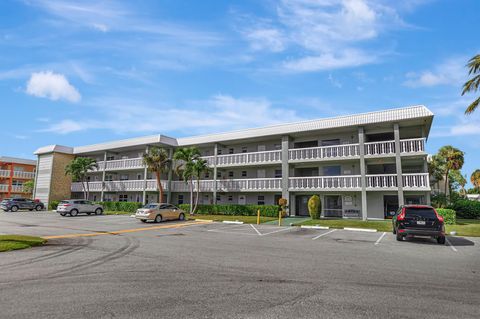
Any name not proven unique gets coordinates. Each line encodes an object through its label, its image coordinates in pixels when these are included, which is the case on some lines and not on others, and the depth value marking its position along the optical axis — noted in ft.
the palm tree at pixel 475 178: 194.86
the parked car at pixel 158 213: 75.97
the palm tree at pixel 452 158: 124.98
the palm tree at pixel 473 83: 67.31
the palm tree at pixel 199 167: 98.73
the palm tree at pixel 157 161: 108.06
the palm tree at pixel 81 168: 129.70
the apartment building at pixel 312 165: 79.05
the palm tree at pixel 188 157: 98.84
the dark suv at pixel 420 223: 42.60
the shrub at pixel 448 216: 66.90
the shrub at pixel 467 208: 93.30
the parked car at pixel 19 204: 123.85
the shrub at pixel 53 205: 134.83
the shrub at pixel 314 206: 82.28
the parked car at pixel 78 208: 99.44
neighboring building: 181.27
